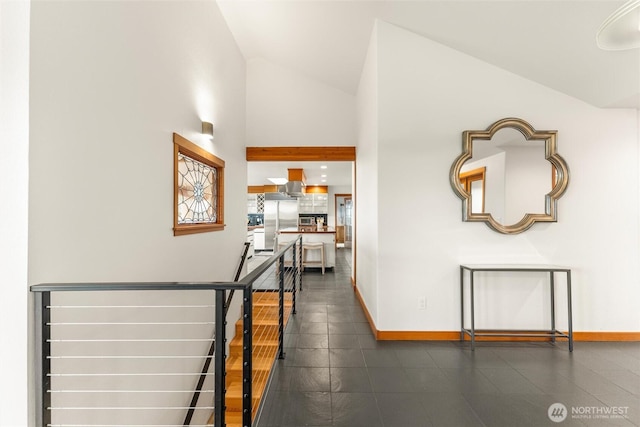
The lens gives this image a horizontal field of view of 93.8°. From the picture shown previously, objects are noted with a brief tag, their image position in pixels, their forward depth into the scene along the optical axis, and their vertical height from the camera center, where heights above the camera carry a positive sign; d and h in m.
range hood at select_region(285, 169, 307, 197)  7.48 +0.78
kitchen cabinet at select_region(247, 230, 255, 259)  8.43 -0.69
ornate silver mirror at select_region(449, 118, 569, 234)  2.88 +0.37
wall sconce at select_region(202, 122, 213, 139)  2.98 +0.85
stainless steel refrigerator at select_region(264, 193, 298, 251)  10.66 +0.01
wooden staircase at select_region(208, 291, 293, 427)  2.86 -1.57
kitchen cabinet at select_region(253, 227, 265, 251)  10.48 -0.90
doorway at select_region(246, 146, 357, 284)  4.78 +0.95
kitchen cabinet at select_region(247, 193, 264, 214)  11.02 +0.38
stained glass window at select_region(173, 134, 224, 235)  2.57 +0.25
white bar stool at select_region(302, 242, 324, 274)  6.29 -0.79
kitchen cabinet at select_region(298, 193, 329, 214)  11.25 +0.39
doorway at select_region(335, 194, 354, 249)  11.43 -0.14
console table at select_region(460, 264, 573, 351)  2.68 -0.82
